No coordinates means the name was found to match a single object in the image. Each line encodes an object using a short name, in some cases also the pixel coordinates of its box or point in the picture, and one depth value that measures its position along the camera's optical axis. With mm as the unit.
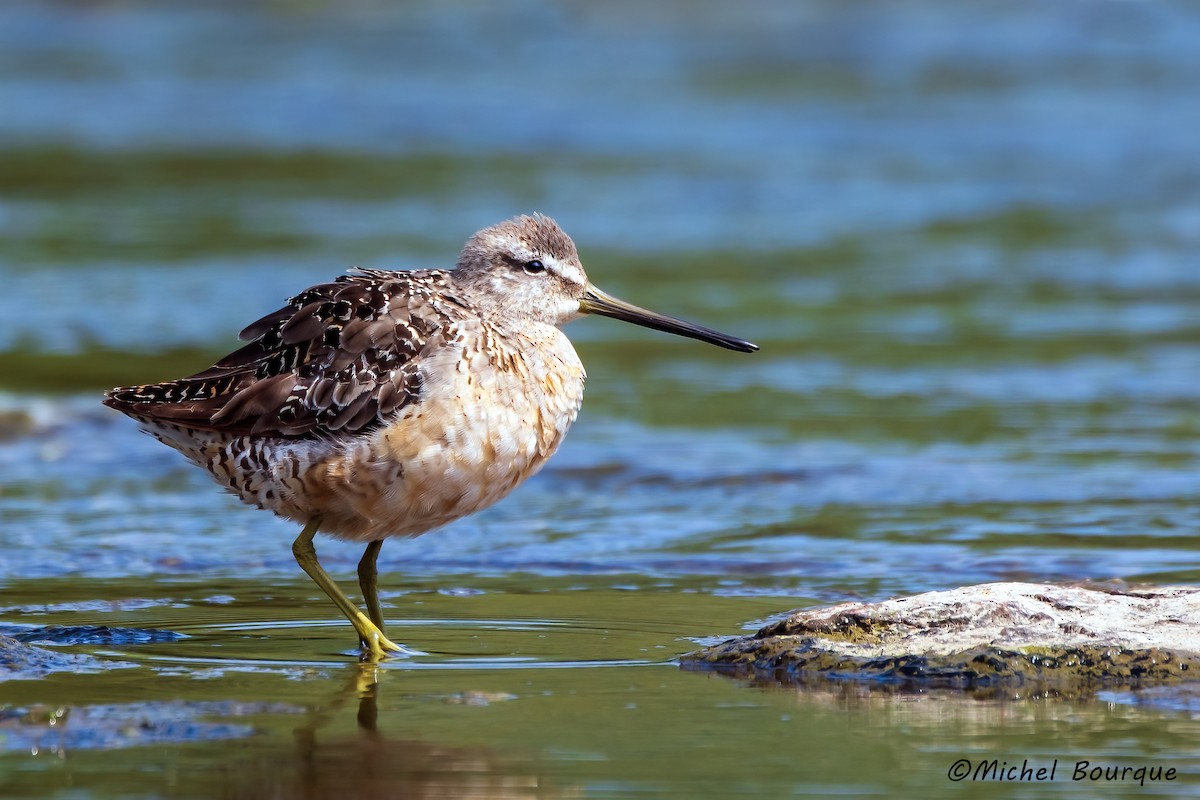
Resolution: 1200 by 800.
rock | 9109
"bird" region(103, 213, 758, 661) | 10453
